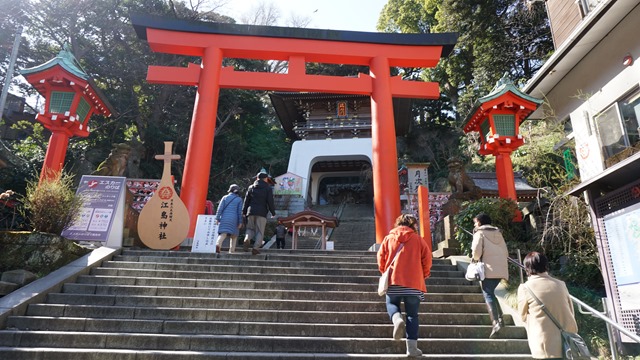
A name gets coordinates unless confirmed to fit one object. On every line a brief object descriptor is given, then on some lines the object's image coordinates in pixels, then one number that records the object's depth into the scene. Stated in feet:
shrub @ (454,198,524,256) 22.86
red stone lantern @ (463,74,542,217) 30.17
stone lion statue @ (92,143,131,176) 29.17
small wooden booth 34.68
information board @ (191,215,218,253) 23.41
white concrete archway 66.80
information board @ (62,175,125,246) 22.16
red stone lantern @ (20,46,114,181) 27.86
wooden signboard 23.71
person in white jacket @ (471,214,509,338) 13.92
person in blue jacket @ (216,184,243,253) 21.80
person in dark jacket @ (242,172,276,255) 22.34
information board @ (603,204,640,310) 15.37
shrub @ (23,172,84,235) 18.85
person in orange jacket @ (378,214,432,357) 12.13
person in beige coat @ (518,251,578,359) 9.46
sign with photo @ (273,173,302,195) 60.44
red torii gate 31.24
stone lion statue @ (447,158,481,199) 32.74
